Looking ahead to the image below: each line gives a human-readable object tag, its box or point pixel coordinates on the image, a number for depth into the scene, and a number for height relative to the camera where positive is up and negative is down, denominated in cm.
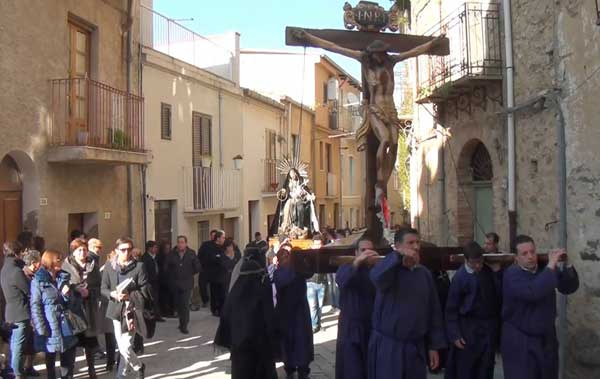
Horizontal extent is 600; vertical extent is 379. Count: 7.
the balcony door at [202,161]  1742 +135
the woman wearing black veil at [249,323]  660 -112
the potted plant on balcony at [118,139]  1213 +136
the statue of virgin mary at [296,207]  1629 +6
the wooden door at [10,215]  1022 -2
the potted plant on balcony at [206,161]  1811 +137
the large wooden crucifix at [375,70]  670 +139
